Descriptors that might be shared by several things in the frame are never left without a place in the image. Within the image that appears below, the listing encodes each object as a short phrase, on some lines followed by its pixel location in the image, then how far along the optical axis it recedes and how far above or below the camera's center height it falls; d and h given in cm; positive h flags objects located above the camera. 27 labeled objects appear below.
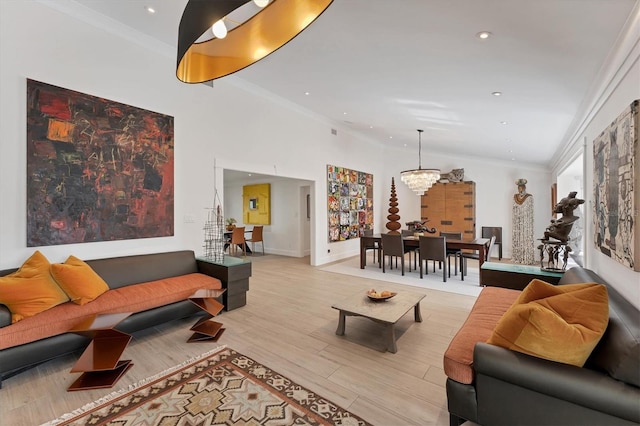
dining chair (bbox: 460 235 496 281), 538 -94
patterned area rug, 183 -137
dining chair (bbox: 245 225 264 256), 818 -68
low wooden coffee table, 270 -102
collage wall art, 718 +28
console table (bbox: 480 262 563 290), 310 -75
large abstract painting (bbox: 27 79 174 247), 286 +52
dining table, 513 -66
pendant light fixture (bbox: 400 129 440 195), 616 +77
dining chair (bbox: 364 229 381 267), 660 -81
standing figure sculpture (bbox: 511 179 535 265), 741 -37
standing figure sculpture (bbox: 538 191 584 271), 296 -20
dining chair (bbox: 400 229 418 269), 704 -56
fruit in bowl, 311 -95
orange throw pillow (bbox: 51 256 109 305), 260 -66
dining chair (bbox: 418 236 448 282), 524 -73
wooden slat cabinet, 812 +14
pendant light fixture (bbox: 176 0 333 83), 136 +99
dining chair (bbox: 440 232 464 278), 564 -60
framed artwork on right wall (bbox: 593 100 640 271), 185 +16
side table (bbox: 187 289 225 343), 296 -125
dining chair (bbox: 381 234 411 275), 577 -72
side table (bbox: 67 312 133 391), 219 -121
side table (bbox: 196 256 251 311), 372 -87
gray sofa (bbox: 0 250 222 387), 221 -105
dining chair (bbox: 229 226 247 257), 751 -66
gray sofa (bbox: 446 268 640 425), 128 -88
